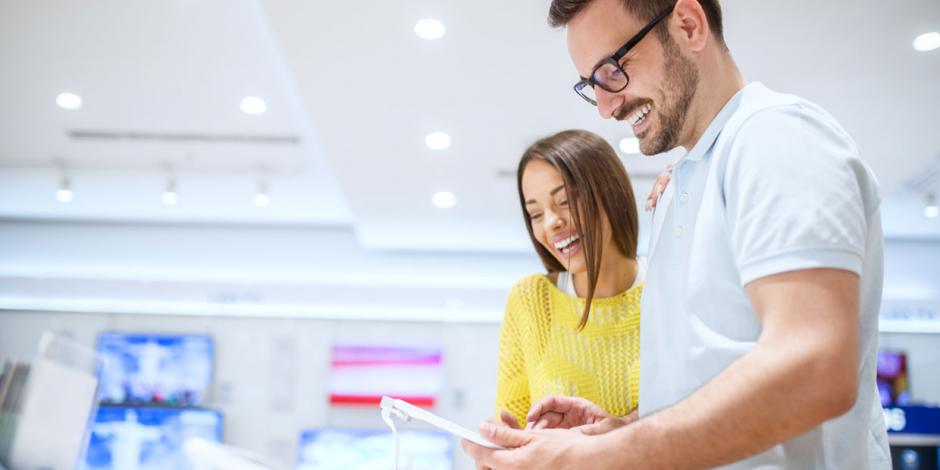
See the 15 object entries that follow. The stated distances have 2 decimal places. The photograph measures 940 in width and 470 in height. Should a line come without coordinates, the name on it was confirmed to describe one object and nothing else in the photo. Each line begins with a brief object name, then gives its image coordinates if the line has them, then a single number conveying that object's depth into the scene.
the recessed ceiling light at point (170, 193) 5.81
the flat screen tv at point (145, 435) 6.13
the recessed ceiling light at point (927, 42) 3.33
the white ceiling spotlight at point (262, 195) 5.80
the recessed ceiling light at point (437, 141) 4.48
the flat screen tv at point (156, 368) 6.32
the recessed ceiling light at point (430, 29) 3.31
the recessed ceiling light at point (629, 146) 4.45
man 0.75
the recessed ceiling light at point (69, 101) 4.57
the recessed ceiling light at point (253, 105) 4.49
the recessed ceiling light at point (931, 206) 5.50
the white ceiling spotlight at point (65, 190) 5.83
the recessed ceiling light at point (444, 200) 5.54
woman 1.55
